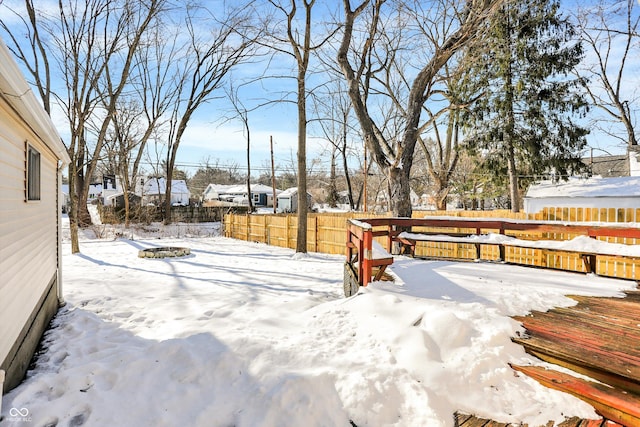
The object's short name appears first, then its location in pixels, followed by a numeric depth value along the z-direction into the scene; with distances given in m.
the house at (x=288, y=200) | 44.28
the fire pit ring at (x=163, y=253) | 10.76
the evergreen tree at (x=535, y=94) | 15.45
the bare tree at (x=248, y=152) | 29.31
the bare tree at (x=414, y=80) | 8.33
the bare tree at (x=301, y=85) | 10.43
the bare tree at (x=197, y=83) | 20.04
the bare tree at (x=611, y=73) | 16.11
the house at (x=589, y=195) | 10.41
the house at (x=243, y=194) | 49.22
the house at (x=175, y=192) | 43.75
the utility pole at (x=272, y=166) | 29.25
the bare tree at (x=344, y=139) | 26.37
